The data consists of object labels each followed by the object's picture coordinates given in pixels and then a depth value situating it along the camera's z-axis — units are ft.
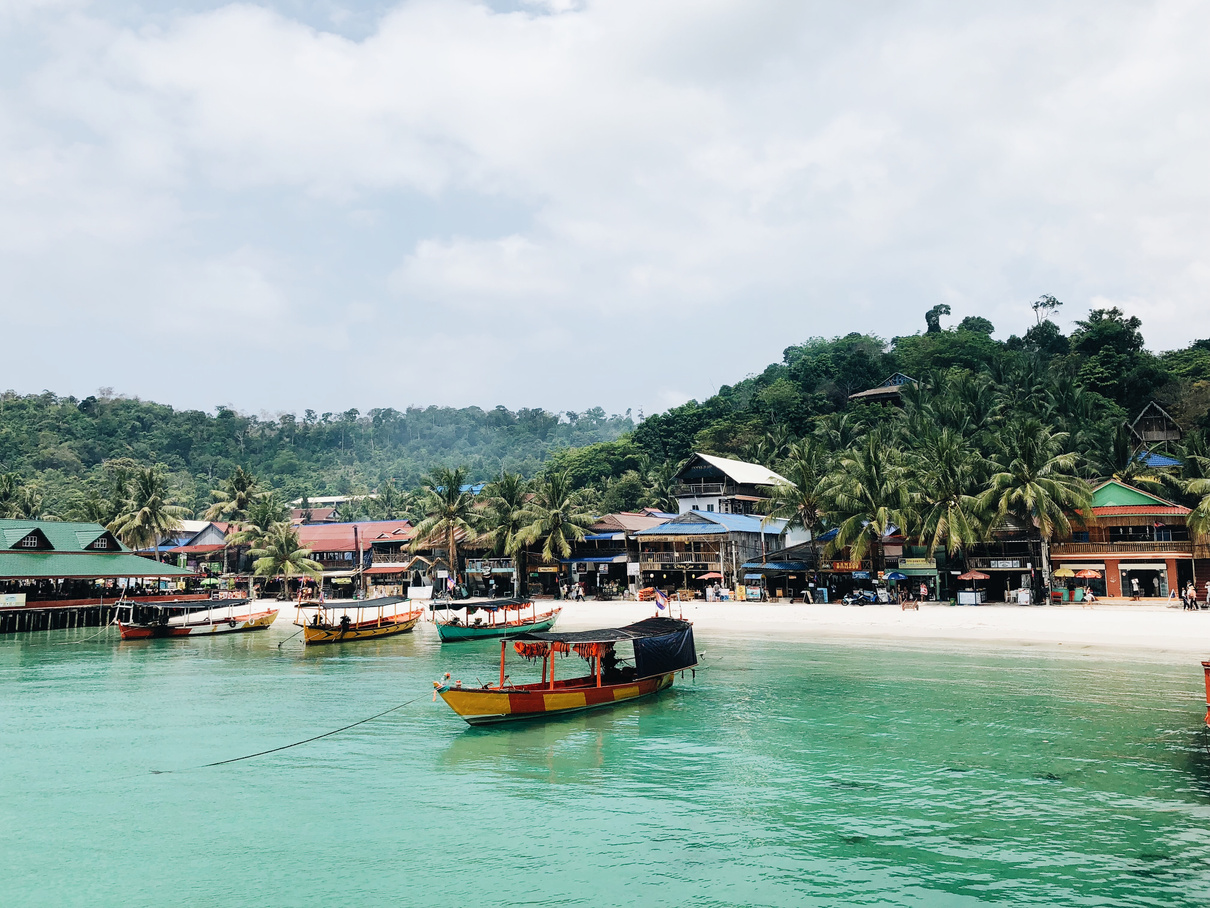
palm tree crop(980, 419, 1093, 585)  159.74
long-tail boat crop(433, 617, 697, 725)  77.15
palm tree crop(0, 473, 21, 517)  263.08
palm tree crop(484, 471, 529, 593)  219.82
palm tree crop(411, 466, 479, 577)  226.38
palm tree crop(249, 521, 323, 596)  237.04
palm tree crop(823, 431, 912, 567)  173.93
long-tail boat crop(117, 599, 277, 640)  164.65
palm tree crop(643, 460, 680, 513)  293.51
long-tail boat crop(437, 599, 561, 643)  149.07
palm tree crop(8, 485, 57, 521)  269.89
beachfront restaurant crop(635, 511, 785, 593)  209.36
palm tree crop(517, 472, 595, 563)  213.25
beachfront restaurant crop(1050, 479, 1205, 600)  165.78
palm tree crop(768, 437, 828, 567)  195.42
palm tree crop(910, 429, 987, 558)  164.96
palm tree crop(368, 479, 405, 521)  378.65
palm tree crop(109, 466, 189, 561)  248.52
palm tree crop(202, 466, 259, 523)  312.91
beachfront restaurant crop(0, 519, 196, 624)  175.01
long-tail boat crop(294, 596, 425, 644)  148.87
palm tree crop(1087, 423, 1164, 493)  196.34
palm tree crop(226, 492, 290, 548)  253.85
